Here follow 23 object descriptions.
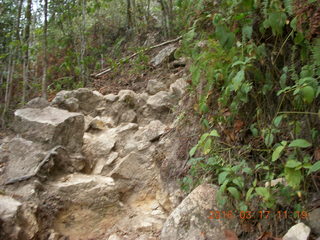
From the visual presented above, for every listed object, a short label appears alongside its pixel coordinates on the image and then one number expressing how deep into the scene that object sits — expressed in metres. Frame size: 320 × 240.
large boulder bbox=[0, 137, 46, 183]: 3.98
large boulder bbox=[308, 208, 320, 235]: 1.97
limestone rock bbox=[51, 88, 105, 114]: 5.86
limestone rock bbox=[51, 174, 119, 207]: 3.76
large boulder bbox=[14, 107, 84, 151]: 4.48
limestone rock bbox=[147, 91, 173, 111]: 5.53
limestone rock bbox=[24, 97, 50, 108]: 5.62
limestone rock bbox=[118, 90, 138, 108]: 5.89
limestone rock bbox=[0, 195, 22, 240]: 3.01
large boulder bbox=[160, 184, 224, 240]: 2.59
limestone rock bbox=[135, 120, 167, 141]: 4.75
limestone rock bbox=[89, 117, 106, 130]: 5.53
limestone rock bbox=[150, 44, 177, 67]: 7.47
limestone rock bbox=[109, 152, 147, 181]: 4.30
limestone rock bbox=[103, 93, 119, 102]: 6.06
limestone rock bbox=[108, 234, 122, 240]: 3.46
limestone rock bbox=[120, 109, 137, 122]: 5.67
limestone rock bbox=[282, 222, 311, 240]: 1.91
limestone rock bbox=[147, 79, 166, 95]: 6.39
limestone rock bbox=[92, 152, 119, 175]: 4.60
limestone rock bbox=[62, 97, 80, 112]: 5.85
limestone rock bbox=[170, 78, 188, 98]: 5.65
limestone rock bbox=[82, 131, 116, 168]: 4.82
